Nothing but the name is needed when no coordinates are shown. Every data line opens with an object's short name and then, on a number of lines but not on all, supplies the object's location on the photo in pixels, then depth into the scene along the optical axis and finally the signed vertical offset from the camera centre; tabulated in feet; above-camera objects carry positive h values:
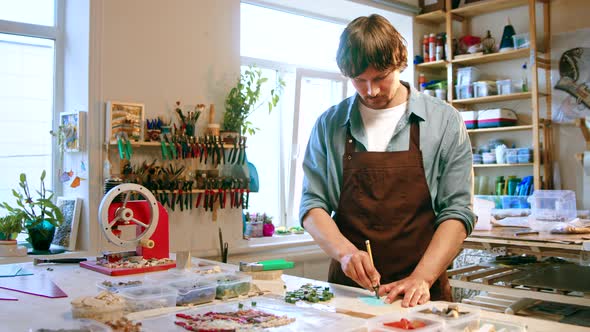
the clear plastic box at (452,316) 4.40 -1.13
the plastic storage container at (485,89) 16.90 +2.73
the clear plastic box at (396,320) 4.28 -1.14
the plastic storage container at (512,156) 16.24 +0.66
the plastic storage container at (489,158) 16.94 +0.63
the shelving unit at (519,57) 15.78 +3.43
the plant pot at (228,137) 12.97 +0.99
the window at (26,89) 11.52 +1.94
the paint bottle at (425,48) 18.45 +4.32
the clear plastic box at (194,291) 5.34 -1.07
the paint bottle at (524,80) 16.39 +2.97
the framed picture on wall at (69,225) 11.18 -0.91
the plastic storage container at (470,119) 17.28 +1.86
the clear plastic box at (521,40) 16.17 +4.03
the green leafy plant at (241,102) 13.14 +1.83
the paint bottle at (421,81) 18.53 +3.25
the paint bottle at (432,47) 18.16 +4.29
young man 6.25 +0.08
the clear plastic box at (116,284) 5.58 -1.08
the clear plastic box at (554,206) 12.62 -0.64
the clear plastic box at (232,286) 5.63 -1.08
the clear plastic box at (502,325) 4.36 -1.17
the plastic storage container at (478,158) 17.22 +0.64
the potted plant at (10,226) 10.25 -0.85
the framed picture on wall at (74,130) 11.18 +1.00
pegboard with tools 11.55 +0.37
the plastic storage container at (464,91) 17.24 +2.72
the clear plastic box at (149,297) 5.08 -1.08
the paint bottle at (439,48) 17.99 +4.21
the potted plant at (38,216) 10.60 -0.70
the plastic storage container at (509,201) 16.10 -0.66
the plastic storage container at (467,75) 17.35 +3.24
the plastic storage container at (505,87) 16.56 +2.74
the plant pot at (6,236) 10.27 -1.04
